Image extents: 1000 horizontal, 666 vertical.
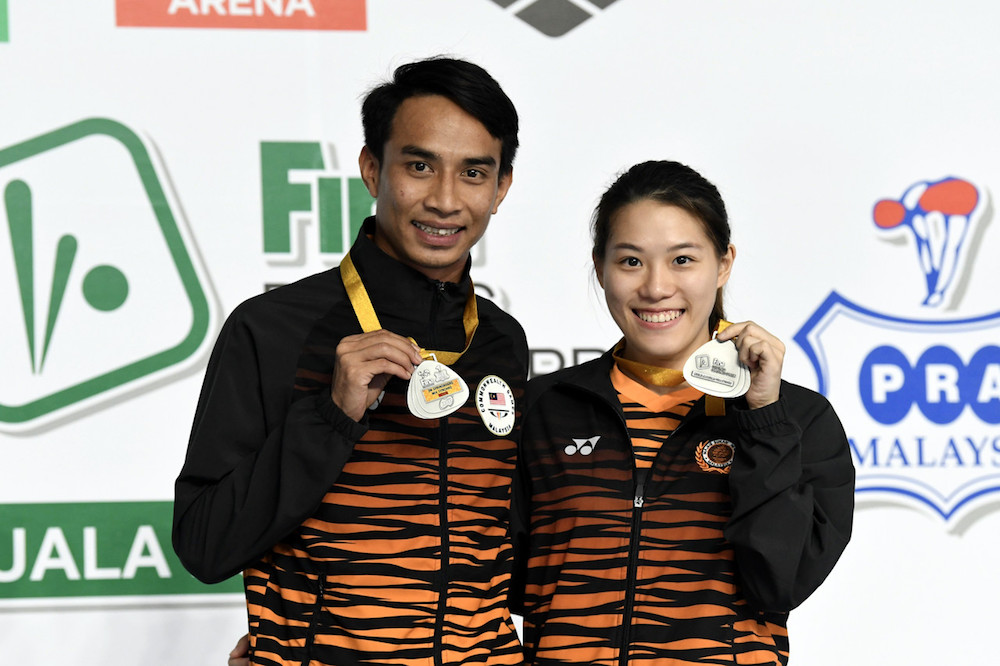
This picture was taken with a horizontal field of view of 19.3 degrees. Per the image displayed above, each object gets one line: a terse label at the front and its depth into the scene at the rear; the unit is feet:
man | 10.72
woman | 10.84
